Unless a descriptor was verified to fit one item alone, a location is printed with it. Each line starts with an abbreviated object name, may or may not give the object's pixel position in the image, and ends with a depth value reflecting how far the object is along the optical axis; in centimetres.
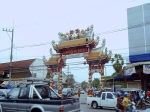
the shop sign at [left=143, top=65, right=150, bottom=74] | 1983
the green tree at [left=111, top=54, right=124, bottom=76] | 5842
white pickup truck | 2022
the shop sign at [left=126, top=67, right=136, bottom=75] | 2137
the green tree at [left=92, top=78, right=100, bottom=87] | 13015
